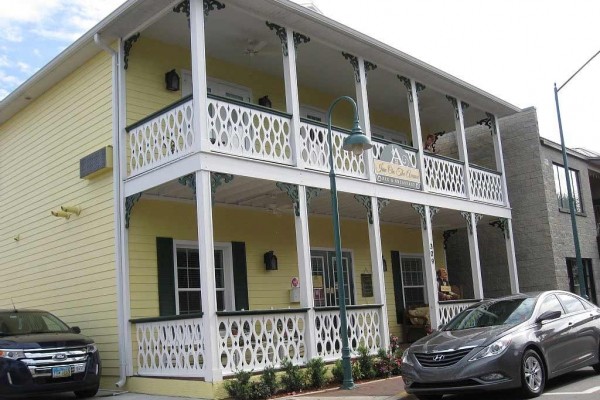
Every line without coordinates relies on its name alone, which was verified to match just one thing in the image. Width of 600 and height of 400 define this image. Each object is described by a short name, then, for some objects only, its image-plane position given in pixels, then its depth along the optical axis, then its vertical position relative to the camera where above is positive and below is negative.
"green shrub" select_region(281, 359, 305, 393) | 10.54 -1.15
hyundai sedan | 8.34 -0.76
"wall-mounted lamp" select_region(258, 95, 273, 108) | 14.95 +4.83
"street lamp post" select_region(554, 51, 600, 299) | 17.02 +2.41
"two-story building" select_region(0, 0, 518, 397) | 11.12 +2.53
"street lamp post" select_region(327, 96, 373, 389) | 10.33 +1.01
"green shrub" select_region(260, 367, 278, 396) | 10.21 -1.12
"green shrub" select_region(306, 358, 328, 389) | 10.97 -1.16
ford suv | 9.71 -0.53
